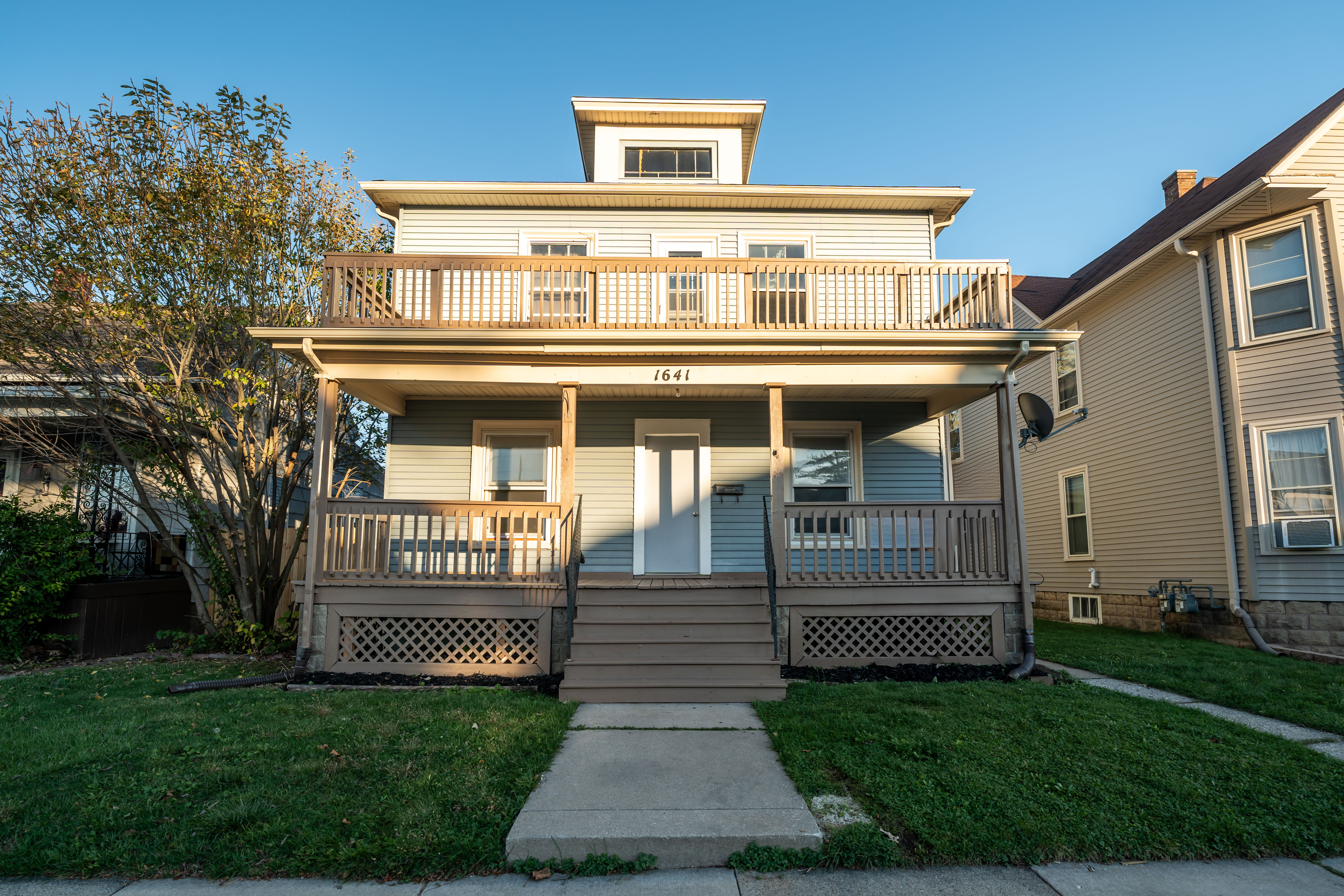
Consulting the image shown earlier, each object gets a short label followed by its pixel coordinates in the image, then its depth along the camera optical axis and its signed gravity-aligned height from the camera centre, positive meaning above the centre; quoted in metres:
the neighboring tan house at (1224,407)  9.52 +1.79
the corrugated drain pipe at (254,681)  6.82 -1.54
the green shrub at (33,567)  8.73 -0.47
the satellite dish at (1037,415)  8.97 +1.38
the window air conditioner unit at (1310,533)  9.33 -0.14
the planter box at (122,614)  9.36 -1.21
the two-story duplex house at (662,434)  7.77 +1.31
